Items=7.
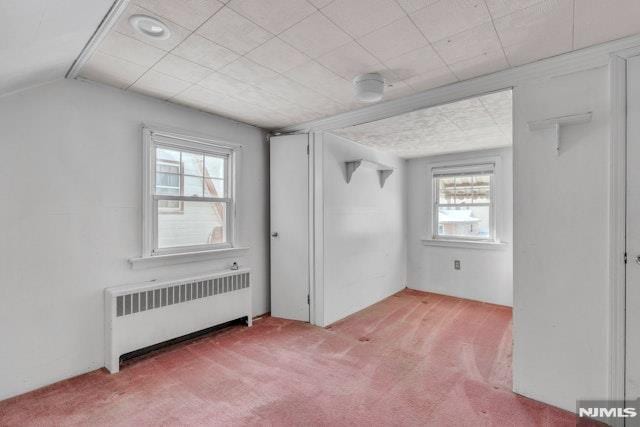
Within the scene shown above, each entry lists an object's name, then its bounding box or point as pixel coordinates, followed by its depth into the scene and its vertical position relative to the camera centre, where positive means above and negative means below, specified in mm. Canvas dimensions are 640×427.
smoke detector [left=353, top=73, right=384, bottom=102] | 2230 +978
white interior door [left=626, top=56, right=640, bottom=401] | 1714 -123
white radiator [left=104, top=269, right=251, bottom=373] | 2388 -894
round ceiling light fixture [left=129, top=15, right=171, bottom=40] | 1584 +1055
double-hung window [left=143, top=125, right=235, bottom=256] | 2738 +190
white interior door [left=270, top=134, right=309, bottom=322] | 3484 -163
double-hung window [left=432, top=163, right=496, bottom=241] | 4336 +155
